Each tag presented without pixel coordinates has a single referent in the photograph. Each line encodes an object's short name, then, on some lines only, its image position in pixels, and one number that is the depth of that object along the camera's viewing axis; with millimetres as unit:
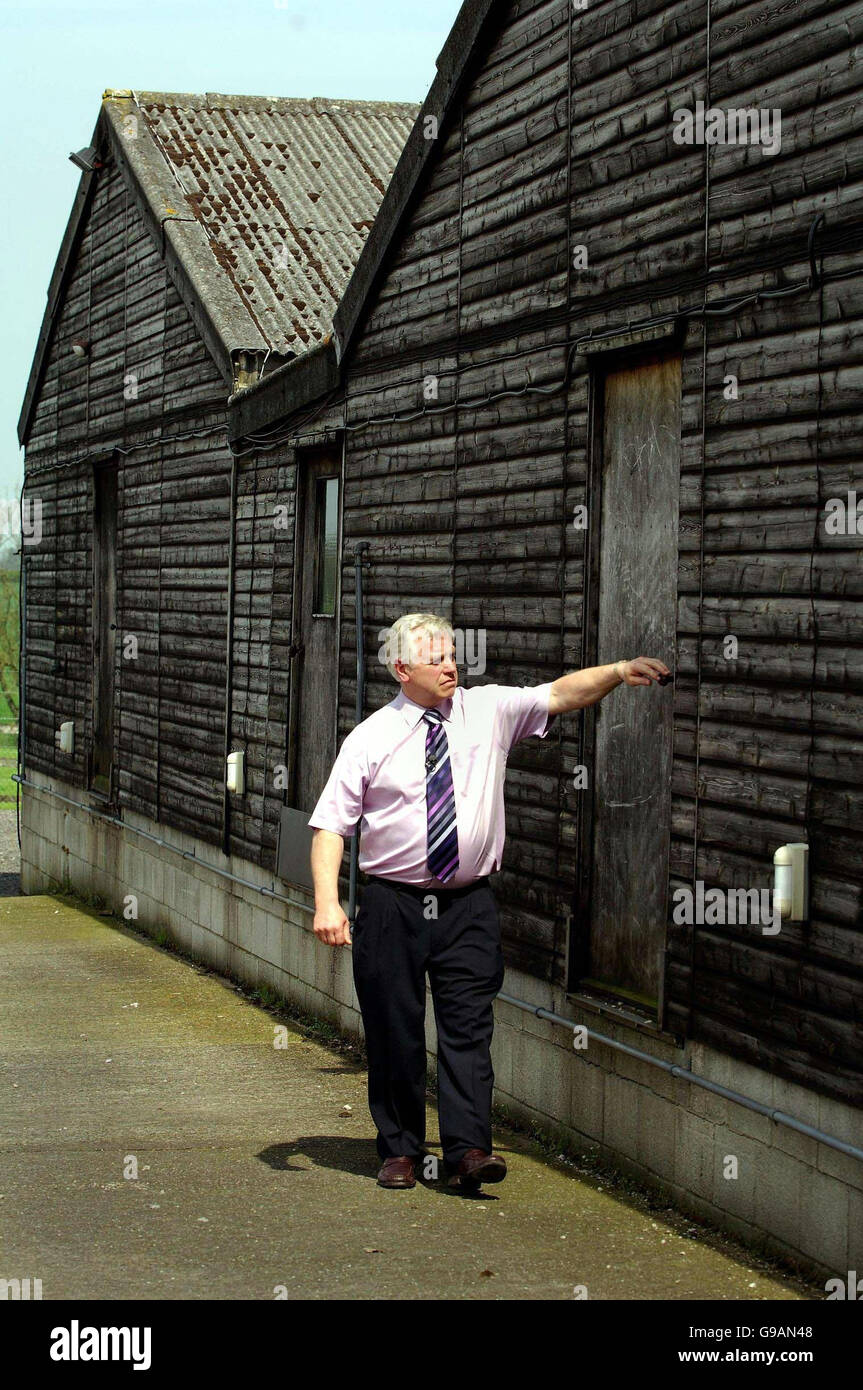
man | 6352
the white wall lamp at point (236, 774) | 12250
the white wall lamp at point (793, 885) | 5664
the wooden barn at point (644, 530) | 5672
